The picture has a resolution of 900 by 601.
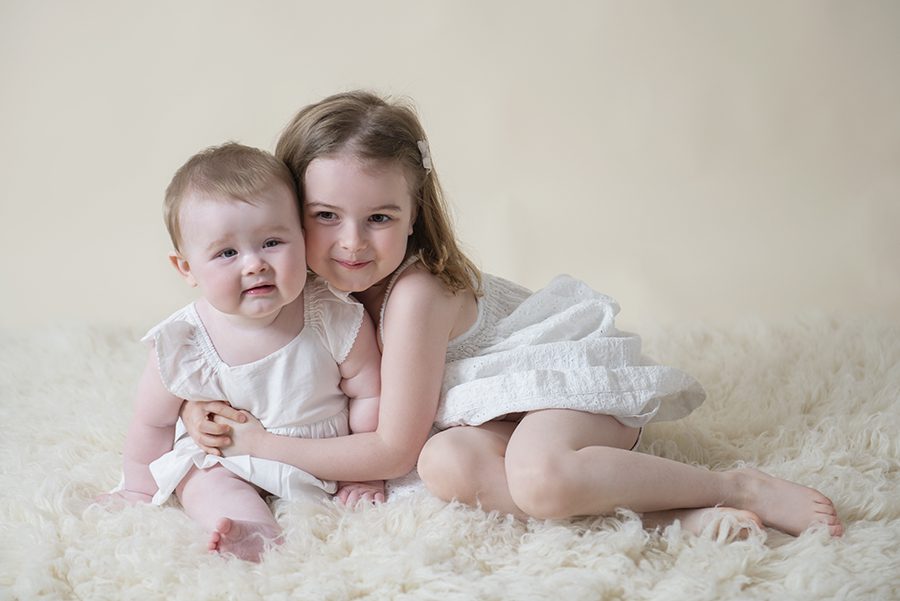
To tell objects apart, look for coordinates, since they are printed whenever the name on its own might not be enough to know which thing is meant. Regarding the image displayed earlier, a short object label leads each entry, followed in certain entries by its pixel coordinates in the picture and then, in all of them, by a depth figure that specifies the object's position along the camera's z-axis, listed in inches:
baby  63.3
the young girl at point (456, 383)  61.9
